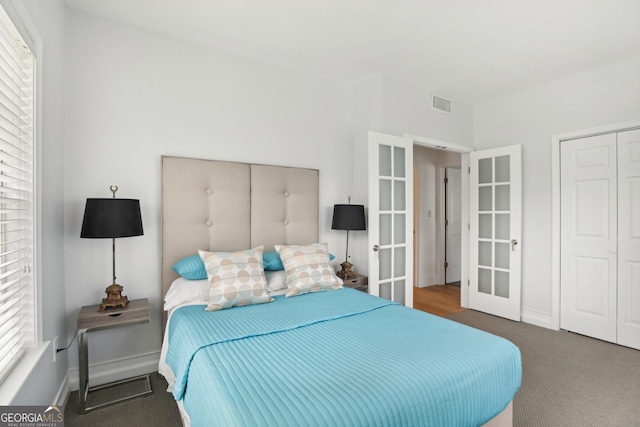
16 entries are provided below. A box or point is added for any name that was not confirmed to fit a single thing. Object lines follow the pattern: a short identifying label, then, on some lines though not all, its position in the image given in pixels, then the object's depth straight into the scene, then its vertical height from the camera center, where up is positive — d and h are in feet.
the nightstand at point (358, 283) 10.57 -2.33
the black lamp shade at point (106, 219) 6.75 -0.15
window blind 4.60 +0.31
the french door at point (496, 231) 12.67 -0.77
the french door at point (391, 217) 10.74 -0.18
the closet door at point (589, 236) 10.59 -0.81
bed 4.05 -2.25
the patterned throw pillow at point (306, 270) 8.63 -1.59
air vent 12.76 +4.37
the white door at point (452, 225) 19.29 -0.77
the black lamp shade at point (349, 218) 10.52 -0.19
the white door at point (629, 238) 10.05 -0.82
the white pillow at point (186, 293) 7.67 -1.96
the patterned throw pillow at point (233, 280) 7.38 -1.61
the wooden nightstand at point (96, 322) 6.79 -2.39
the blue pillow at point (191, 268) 8.10 -1.43
